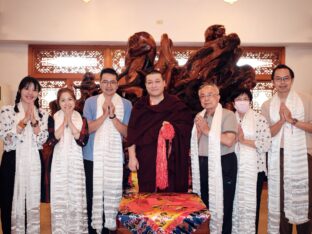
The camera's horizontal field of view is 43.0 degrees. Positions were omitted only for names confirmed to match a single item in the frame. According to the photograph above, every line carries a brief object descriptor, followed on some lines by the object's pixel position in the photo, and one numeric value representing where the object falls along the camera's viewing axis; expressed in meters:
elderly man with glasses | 2.94
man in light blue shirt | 3.09
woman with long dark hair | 3.01
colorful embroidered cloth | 2.54
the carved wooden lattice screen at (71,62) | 6.69
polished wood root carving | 3.82
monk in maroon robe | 3.05
